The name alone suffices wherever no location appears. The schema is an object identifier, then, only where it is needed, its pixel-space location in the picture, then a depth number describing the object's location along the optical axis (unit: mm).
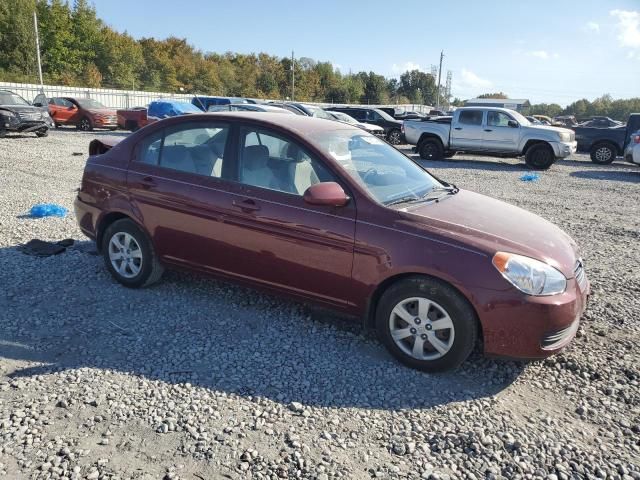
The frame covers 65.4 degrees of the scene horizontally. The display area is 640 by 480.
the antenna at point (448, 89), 109500
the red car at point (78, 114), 22781
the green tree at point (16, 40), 48188
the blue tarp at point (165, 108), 19781
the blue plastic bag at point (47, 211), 7027
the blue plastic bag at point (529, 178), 13125
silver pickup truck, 15473
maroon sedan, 3234
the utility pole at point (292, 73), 72738
